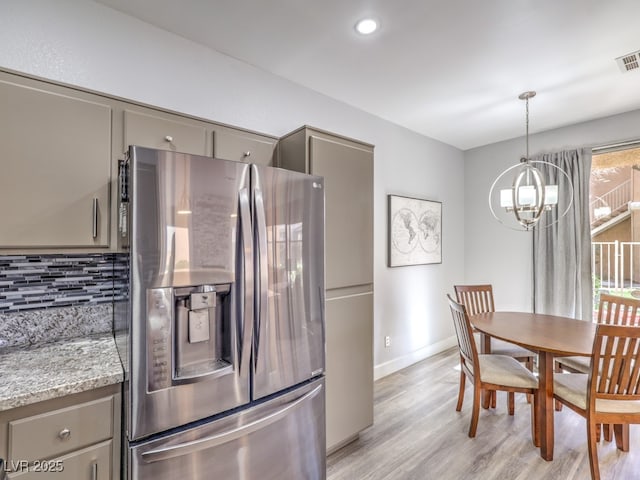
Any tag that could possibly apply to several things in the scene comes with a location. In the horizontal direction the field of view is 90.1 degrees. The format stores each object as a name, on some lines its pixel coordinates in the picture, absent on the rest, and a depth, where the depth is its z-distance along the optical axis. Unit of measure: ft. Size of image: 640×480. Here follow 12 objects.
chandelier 8.56
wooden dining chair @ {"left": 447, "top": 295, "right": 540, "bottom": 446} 7.25
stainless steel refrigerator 4.06
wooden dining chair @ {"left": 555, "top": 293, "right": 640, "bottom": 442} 7.90
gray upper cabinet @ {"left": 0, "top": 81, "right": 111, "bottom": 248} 4.35
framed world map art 11.40
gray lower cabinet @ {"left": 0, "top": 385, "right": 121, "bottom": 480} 3.60
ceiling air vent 7.30
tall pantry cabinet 6.66
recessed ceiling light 6.24
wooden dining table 6.74
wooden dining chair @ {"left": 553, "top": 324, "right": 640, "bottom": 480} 5.77
